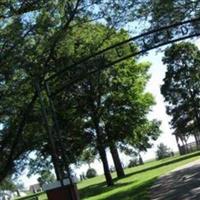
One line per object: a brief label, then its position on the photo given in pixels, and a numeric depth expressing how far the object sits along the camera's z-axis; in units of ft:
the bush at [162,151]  200.36
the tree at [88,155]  116.57
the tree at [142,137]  113.21
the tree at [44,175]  115.58
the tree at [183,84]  158.16
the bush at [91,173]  180.22
